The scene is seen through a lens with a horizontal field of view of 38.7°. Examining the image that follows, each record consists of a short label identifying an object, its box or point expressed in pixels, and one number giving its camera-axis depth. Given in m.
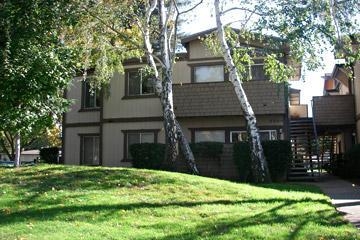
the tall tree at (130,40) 18.33
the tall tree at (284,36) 14.70
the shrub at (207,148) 22.16
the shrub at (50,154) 30.88
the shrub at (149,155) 21.81
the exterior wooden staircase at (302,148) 21.89
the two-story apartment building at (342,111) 25.33
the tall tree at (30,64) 11.23
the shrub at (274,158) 20.36
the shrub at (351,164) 21.58
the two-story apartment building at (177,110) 23.47
